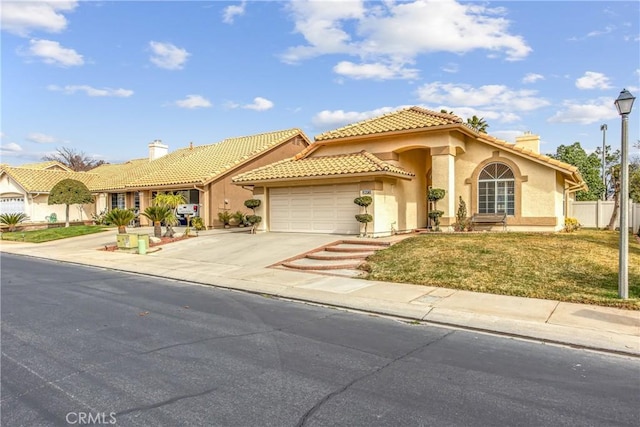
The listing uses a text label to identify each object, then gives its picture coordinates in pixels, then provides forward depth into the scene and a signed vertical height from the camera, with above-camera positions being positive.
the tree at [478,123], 36.03 +6.86
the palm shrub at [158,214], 20.30 -0.39
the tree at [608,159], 45.00 +4.32
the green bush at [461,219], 17.95 -0.79
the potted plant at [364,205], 16.75 -0.09
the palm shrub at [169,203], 20.77 +0.16
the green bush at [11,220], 29.16 -0.79
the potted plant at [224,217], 25.35 -0.73
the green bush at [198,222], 22.49 -0.91
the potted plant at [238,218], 25.97 -0.82
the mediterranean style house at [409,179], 17.38 +1.04
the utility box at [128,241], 18.45 -1.52
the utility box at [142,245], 17.31 -1.61
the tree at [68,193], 28.61 +1.01
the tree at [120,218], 20.95 -0.56
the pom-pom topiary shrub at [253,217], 20.61 -0.61
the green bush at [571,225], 19.36 -1.28
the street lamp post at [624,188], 8.04 +0.21
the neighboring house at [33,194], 32.56 +1.14
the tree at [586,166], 42.24 +3.50
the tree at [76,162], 66.69 +7.47
